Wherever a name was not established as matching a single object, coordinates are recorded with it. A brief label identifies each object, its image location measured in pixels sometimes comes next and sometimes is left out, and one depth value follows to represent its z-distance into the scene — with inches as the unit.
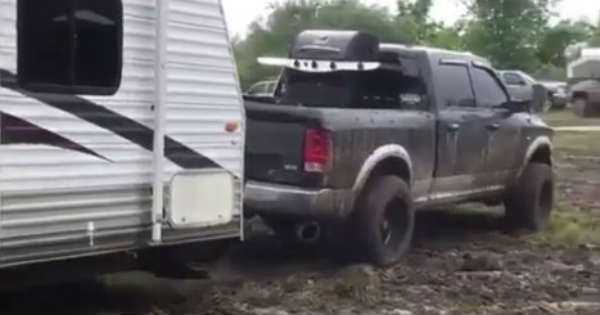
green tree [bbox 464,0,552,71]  2112.5
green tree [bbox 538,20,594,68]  2426.2
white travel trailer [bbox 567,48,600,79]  1632.6
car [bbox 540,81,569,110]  1785.2
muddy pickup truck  367.6
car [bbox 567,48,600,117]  1560.0
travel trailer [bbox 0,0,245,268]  250.4
